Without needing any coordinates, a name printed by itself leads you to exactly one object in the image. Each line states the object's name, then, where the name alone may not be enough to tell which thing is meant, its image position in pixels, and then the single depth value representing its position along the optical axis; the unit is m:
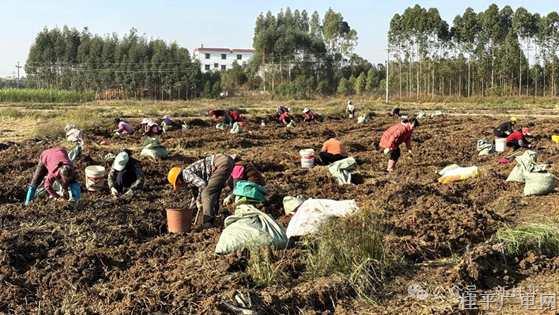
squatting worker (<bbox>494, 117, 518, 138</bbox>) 13.10
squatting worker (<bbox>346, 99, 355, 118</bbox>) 26.46
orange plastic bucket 6.44
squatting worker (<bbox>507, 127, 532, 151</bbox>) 12.72
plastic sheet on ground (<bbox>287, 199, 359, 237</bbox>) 5.90
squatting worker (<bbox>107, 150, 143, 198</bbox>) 8.15
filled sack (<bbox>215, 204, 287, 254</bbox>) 5.43
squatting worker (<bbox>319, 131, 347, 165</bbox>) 11.30
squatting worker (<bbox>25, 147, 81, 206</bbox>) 7.82
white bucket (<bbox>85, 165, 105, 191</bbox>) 8.88
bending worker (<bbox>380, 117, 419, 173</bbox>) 11.00
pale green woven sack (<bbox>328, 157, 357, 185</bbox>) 9.57
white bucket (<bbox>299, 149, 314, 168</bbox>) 11.29
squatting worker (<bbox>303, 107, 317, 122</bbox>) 23.97
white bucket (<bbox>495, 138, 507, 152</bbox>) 12.93
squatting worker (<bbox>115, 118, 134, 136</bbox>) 17.13
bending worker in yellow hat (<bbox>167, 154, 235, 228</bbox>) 6.71
